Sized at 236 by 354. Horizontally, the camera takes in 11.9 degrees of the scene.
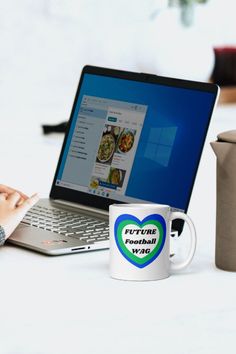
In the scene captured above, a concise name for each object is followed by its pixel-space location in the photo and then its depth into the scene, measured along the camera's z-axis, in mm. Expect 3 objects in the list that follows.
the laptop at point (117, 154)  1653
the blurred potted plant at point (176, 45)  4117
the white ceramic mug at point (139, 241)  1461
